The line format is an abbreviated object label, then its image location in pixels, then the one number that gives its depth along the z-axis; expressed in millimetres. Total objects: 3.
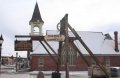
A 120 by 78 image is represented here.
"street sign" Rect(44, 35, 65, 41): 11559
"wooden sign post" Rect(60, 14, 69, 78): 11213
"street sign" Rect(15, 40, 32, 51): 11735
